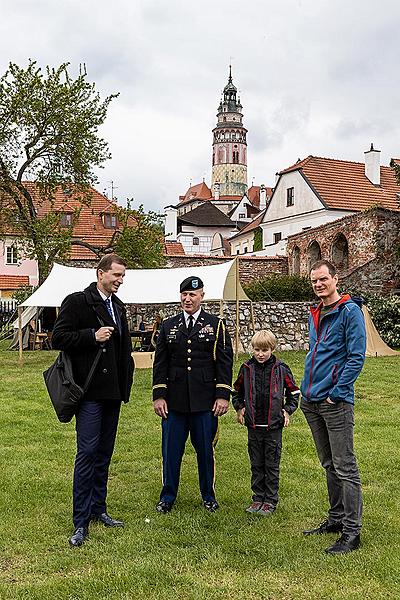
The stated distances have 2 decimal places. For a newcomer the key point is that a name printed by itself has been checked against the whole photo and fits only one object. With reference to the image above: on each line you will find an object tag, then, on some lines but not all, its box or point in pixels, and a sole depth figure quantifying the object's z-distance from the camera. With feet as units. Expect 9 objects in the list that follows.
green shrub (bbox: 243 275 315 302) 77.97
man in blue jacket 13.85
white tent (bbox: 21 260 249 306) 49.57
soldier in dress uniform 16.62
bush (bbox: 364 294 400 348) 66.90
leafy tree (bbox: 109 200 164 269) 73.82
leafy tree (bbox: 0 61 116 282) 72.02
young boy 16.92
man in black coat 14.89
